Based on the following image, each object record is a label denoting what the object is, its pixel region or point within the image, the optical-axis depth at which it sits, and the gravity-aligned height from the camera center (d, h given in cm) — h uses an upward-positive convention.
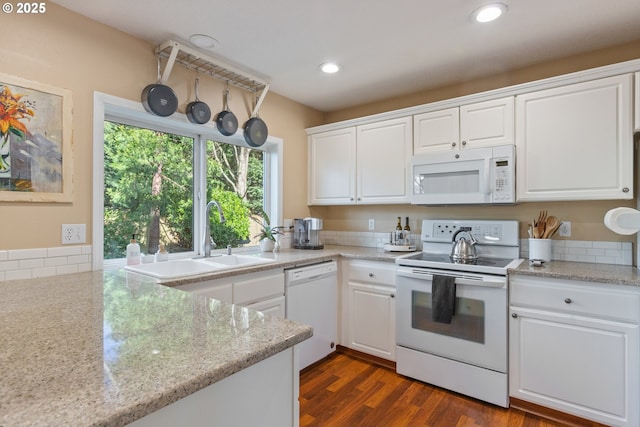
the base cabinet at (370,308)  249 -74
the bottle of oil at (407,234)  290 -17
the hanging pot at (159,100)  205 +74
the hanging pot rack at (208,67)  208 +107
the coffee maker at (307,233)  299 -17
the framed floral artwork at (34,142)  157 +37
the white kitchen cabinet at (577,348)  171 -74
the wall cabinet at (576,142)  195 +47
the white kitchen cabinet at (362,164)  280 +47
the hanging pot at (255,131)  272 +71
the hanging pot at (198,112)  230 +74
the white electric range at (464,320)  200 -69
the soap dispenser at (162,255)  223 -28
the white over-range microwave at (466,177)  227 +29
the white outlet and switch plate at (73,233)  176 -10
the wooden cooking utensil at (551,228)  222 -8
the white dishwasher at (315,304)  236 -68
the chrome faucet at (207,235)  247 -15
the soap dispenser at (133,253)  204 -24
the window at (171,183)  210 +25
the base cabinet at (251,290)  183 -46
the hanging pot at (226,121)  250 +73
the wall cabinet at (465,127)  232 +67
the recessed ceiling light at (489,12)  174 +112
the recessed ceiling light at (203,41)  204 +111
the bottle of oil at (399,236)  289 -19
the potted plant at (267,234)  288 -17
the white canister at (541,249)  220 -23
